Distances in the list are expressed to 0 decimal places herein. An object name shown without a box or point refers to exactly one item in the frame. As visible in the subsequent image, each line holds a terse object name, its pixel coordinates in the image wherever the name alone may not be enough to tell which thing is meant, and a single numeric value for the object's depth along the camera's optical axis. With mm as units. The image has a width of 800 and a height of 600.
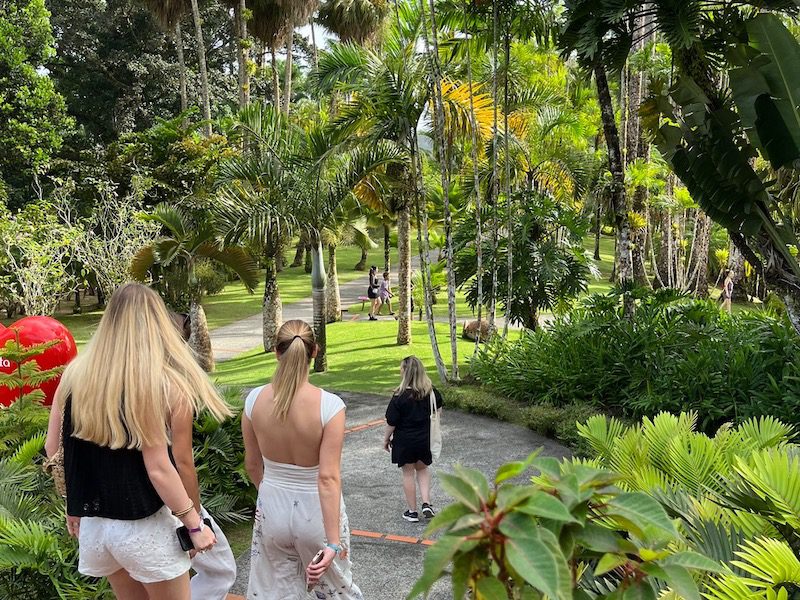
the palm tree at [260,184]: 12789
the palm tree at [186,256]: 13648
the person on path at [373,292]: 23156
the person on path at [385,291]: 23656
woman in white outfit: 3266
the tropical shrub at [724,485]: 2025
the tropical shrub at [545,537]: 1072
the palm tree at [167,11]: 21703
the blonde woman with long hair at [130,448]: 2844
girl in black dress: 5980
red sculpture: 7180
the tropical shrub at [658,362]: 8070
